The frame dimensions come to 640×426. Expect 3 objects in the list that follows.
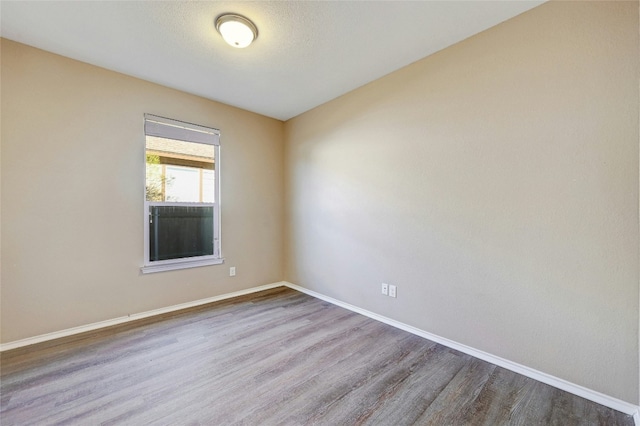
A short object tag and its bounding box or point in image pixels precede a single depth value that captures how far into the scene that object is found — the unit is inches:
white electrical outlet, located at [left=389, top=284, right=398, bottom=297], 102.4
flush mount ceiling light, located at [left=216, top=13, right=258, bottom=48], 73.0
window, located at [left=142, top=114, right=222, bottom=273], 112.8
